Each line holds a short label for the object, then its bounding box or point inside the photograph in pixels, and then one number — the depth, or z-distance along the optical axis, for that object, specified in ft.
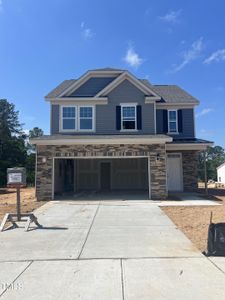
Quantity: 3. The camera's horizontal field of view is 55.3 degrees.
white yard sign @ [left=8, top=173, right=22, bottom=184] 23.30
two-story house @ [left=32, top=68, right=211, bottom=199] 37.02
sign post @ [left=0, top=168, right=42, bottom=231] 23.25
